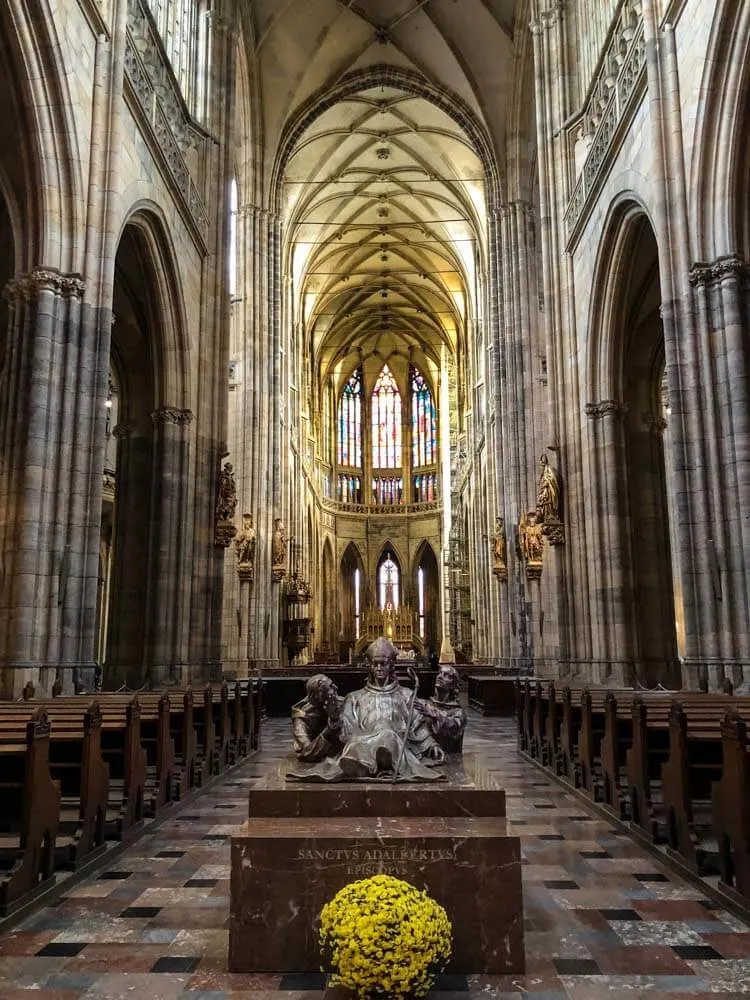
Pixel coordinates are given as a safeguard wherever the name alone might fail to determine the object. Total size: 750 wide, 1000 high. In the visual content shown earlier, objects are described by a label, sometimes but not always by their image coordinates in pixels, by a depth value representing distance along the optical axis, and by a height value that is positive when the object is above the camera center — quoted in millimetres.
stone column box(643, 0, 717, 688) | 10258 +3417
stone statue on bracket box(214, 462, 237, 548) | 17250 +2853
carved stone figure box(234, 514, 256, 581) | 24328 +2954
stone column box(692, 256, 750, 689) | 9773 +2429
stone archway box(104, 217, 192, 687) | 15375 +3169
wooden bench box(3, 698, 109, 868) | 5832 -891
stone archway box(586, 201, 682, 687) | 14891 +3403
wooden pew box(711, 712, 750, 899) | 4746 -933
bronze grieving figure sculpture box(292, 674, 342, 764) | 5035 -439
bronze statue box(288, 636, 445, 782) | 4773 -511
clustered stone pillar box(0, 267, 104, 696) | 9852 +2012
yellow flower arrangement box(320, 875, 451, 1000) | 2998 -1045
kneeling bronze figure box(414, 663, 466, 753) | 5328 -406
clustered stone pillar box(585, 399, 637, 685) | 14758 +1709
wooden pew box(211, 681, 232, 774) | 10406 -1009
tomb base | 4016 -1117
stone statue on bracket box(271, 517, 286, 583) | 28750 +3335
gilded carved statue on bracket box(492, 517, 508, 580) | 27891 +3127
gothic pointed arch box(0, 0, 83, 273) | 10047 +6435
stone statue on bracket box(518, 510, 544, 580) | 23230 +2790
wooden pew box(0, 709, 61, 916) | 4840 -1008
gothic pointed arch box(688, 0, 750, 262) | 9961 +6140
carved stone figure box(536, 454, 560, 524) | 17062 +3015
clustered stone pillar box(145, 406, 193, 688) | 15266 +1871
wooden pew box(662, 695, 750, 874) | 5635 -961
